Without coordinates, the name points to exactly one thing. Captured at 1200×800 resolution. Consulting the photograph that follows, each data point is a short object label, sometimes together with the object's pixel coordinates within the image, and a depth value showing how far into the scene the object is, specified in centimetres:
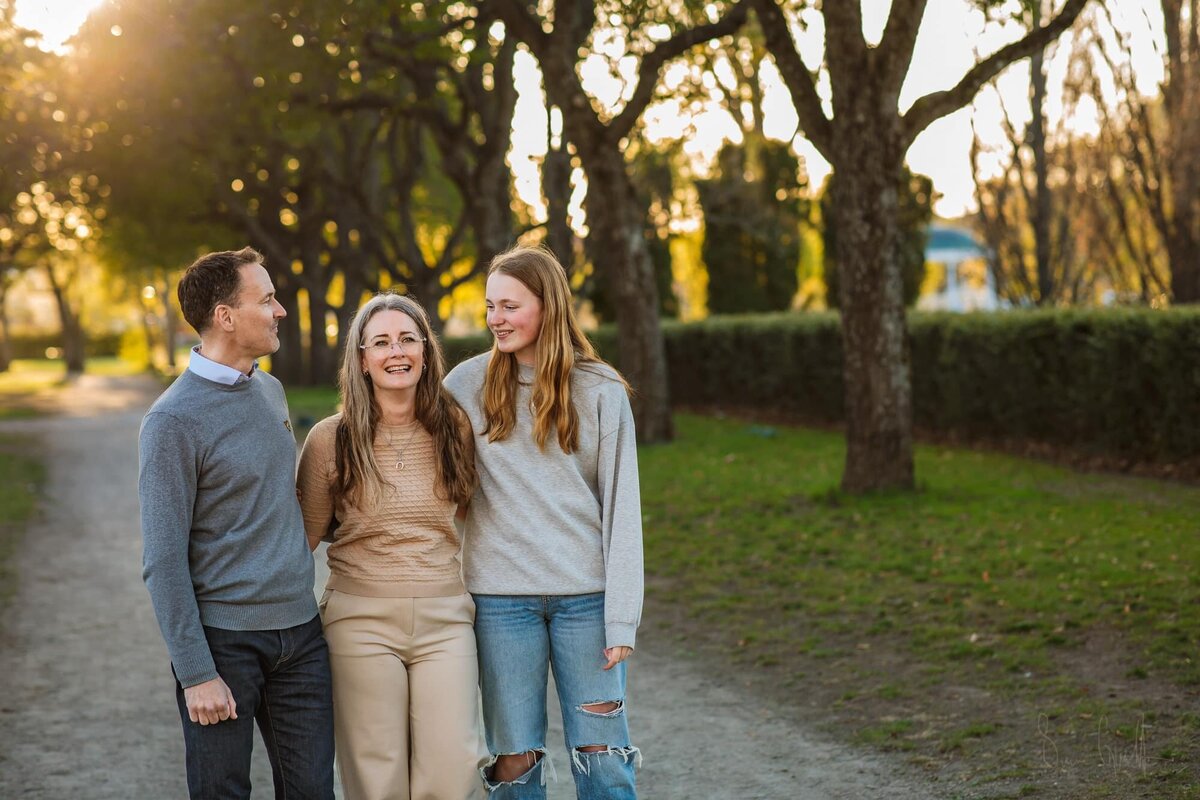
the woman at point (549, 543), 388
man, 355
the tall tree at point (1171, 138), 1728
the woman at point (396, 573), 382
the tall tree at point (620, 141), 1599
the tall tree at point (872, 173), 1128
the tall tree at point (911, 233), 2506
